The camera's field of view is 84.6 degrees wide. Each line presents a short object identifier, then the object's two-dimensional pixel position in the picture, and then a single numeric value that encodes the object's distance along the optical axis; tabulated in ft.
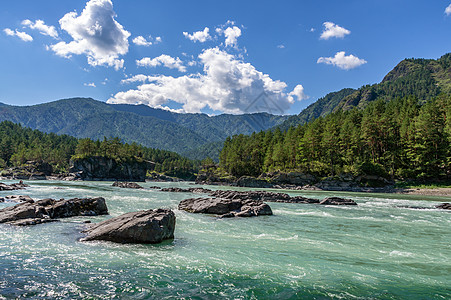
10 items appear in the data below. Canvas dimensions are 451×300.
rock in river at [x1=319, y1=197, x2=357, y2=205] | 142.69
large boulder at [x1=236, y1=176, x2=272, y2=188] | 335.28
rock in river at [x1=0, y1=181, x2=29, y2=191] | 174.91
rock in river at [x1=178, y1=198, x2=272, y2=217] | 97.68
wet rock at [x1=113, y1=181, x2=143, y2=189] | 273.13
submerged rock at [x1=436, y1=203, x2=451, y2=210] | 129.55
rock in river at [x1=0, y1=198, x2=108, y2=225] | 68.85
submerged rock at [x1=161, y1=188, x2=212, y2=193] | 229.25
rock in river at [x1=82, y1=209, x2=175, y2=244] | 53.72
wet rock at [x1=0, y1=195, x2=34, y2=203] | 110.42
